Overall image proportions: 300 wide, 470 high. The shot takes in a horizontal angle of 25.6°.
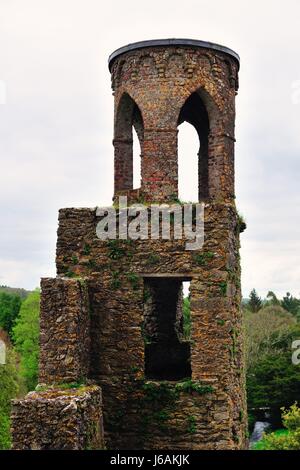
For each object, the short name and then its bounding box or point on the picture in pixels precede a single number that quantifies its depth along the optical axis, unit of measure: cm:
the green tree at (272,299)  6373
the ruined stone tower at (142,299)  846
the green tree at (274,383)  3173
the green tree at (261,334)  3787
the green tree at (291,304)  6269
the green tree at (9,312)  4700
